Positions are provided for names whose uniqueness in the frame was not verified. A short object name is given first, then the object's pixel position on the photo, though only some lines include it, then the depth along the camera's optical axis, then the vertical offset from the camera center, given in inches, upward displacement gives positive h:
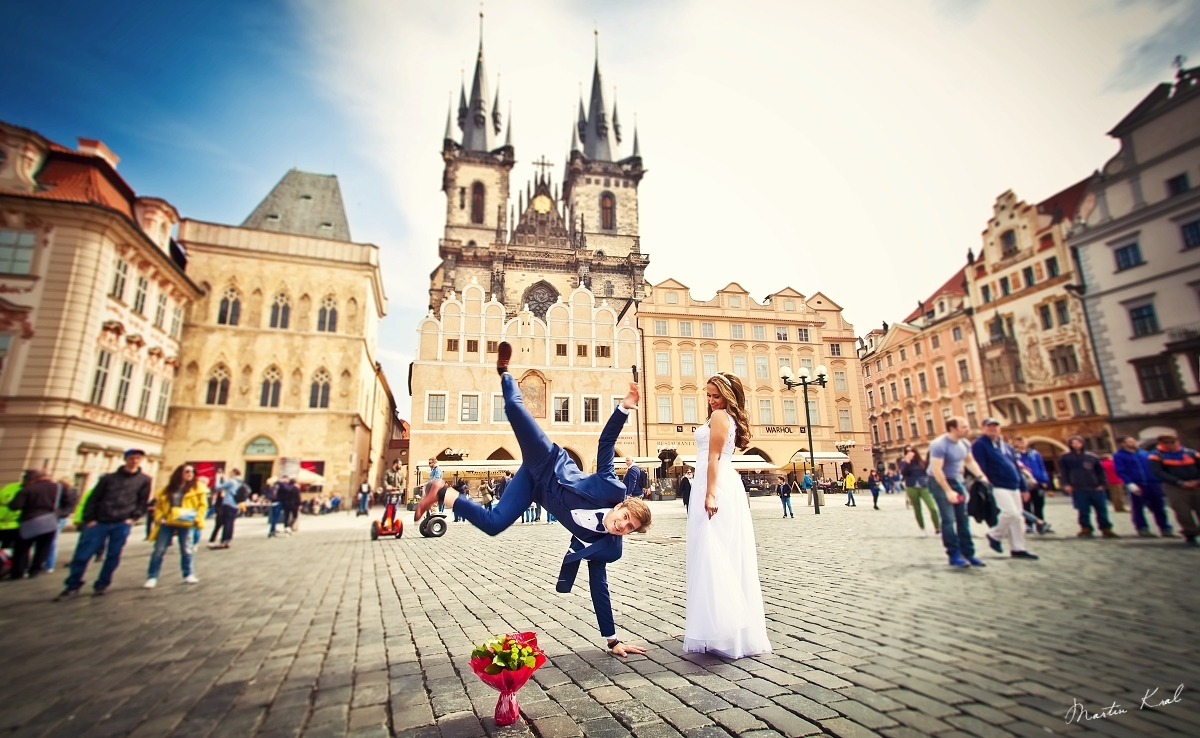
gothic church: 1771.7 +974.6
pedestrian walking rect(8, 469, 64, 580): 202.2 -22.7
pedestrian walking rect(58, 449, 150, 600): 223.3 -17.9
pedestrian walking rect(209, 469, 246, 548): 421.7 -29.5
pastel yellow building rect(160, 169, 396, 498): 768.3 +199.6
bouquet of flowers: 85.3 -32.7
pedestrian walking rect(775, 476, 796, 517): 458.3 -24.1
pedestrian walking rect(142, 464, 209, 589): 253.4 -21.1
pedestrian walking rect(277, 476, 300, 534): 538.0 -29.4
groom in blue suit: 105.3 -5.2
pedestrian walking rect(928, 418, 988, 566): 138.5 -6.0
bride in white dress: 114.0 -18.6
